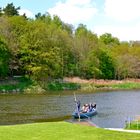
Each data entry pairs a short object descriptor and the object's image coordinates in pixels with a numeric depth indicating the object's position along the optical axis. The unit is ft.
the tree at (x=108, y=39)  370.12
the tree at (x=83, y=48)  243.92
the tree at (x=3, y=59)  190.06
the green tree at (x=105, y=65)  256.31
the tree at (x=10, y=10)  266.54
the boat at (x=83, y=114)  99.43
